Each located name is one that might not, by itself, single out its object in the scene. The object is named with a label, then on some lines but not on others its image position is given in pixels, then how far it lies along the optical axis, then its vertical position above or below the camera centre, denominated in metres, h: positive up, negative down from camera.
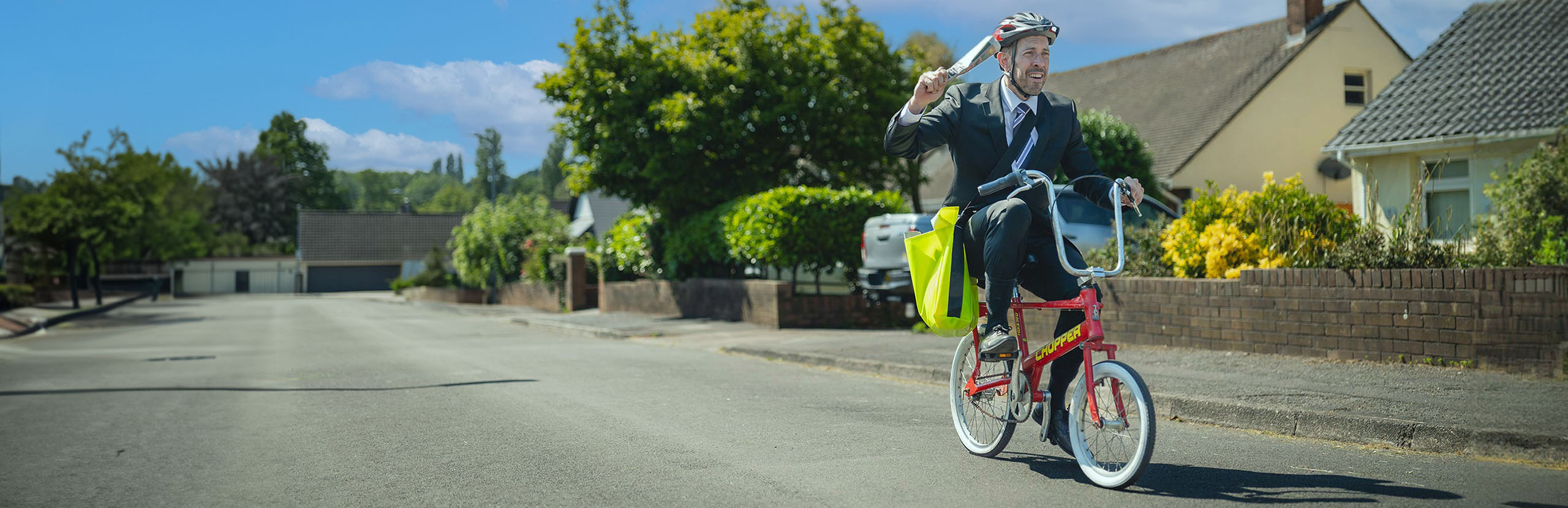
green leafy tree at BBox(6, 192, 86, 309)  31.75 +1.66
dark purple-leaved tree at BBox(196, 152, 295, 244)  79.06 +5.91
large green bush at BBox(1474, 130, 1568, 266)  8.27 +0.48
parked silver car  12.73 +0.38
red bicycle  3.92 -0.52
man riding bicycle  4.32 +0.53
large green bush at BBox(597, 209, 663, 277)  20.50 +0.59
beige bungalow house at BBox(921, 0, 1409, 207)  22.62 +3.75
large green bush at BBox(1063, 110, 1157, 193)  18.92 +2.22
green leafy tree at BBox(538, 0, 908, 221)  17.89 +2.90
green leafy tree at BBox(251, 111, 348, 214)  92.06 +10.30
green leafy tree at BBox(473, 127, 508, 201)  117.78 +11.76
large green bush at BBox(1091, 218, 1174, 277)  10.16 +0.13
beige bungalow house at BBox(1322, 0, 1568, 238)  14.42 +2.22
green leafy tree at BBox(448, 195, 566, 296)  34.59 +1.29
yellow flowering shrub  8.98 +0.32
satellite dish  22.89 +2.13
